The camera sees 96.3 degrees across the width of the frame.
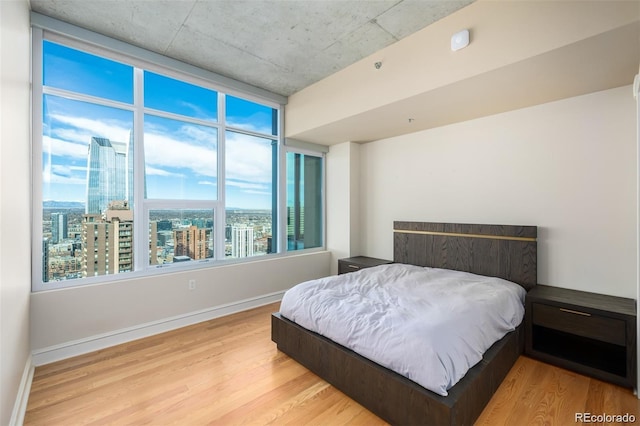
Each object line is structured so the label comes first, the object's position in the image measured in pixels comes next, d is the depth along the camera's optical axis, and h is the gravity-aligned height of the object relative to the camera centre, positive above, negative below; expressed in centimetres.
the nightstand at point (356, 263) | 399 -69
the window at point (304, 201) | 445 +22
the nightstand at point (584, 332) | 207 -93
